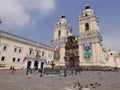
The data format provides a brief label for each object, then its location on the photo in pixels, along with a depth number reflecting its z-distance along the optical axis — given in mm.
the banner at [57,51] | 27728
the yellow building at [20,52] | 23853
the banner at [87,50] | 23484
